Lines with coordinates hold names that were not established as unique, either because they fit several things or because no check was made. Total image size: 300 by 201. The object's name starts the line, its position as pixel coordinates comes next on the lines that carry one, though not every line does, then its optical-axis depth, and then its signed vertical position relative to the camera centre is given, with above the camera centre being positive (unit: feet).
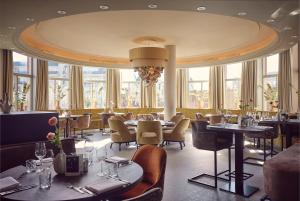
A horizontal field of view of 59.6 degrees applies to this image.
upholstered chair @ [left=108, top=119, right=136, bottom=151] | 24.34 -3.31
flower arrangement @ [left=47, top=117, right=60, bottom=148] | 7.75 -1.12
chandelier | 24.84 +3.72
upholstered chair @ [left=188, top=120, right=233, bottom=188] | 13.83 -2.19
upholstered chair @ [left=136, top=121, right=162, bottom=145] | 23.35 -3.00
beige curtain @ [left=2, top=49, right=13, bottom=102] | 28.37 +2.82
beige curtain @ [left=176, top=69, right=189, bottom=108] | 43.78 +1.78
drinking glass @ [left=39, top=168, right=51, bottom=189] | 6.49 -2.04
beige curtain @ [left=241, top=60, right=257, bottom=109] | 35.01 +2.20
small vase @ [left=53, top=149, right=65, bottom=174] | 7.55 -1.88
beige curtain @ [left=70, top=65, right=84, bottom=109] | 38.91 +1.63
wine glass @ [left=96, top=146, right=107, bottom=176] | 9.02 -2.03
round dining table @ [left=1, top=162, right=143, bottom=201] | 5.83 -2.18
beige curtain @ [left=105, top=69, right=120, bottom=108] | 42.47 +1.83
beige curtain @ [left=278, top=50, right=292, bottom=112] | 29.48 +1.97
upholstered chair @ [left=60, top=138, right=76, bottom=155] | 8.28 -1.50
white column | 31.01 +1.04
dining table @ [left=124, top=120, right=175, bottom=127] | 25.75 -2.47
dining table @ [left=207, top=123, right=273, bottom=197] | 13.08 -3.25
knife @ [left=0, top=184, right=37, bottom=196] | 6.01 -2.17
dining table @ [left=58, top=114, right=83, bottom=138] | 30.04 -2.52
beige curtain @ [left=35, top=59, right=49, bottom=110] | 34.53 +1.74
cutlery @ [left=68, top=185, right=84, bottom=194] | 6.15 -2.17
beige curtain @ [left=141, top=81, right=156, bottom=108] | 43.86 +0.28
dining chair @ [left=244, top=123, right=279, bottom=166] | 19.09 -4.62
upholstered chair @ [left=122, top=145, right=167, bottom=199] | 8.84 -2.41
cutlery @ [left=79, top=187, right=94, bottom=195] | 6.02 -2.16
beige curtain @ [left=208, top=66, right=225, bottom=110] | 39.96 +1.78
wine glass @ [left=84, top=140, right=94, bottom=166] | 8.50 -1.75
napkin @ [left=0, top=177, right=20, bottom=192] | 6.26 -2.11
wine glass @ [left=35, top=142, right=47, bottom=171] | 8.15 -1.59
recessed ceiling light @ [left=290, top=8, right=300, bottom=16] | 15.02 +5.05
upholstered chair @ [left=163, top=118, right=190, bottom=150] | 25.17 -3.37
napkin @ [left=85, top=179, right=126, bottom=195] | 6.09 -2.13
